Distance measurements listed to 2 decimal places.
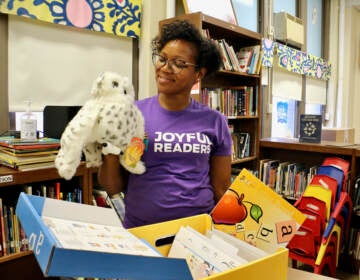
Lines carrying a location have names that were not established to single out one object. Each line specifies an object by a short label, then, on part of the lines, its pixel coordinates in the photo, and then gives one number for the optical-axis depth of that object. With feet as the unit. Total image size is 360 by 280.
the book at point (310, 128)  10.36
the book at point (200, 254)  2.19
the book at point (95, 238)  1.55
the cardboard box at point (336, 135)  12.01
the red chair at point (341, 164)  8.15
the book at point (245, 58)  10.11
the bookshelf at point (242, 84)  9.69
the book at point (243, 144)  10.54
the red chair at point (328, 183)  7.17
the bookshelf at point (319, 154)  9.12
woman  3.69
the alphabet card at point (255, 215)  2.82
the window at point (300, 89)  14.10
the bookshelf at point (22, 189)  5.02
